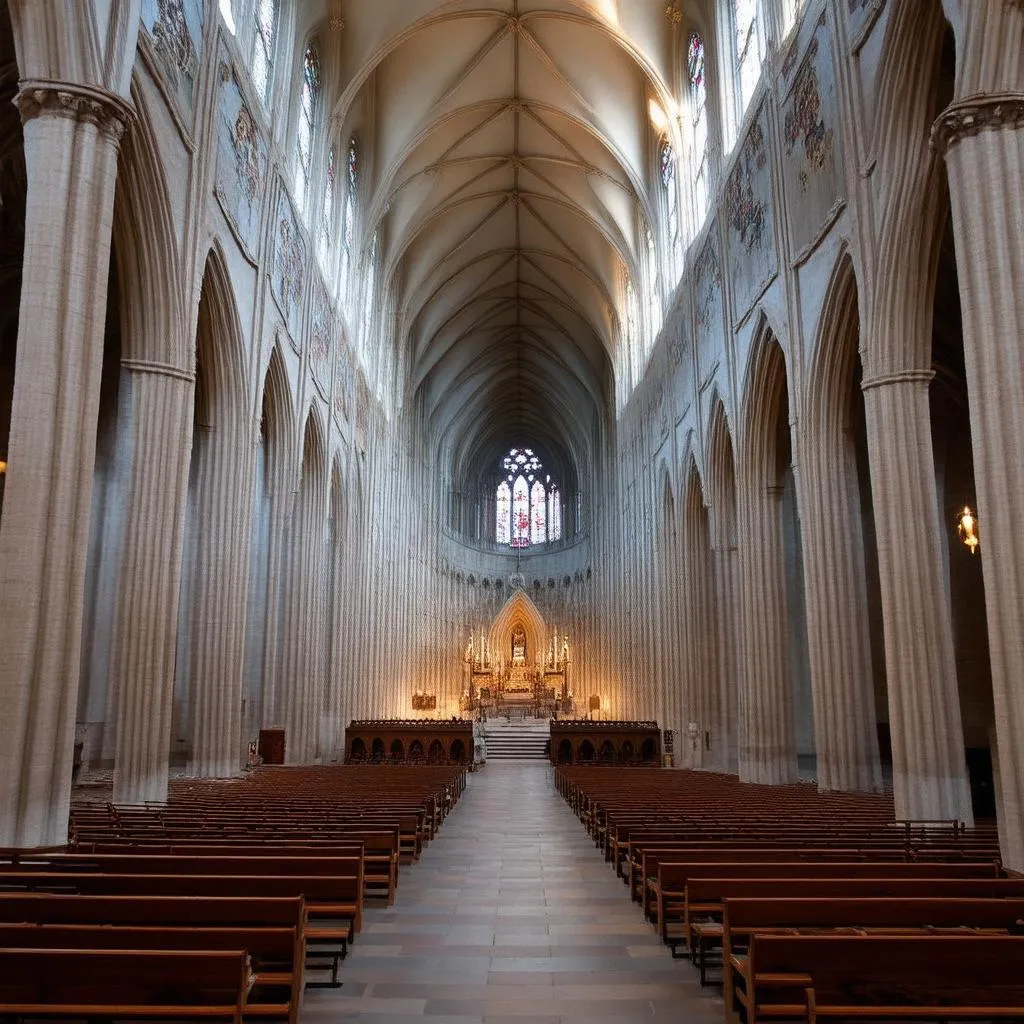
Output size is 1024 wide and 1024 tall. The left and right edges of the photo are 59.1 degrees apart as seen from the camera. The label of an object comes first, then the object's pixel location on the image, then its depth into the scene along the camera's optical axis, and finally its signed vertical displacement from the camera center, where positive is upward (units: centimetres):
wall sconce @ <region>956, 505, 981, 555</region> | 1501 +257
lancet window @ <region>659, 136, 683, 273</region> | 2672 +1442
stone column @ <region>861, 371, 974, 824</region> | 1162 +96
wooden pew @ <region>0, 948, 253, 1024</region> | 330 -104
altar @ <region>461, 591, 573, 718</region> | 4388 +43
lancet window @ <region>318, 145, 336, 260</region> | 2478 +1312
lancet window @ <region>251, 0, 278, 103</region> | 1905 +1357
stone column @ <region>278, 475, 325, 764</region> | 2344 +127
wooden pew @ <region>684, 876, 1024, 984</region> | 490 -112
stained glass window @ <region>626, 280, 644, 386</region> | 3344 +1324
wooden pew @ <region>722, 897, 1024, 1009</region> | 430 -110
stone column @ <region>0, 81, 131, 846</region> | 867 +249
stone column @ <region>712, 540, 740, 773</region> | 2297 +99
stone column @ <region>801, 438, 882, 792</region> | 1474 +98
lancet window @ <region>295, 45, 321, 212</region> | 2255 +1407
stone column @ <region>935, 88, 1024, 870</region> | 859 +336
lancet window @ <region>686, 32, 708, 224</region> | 2350 +1461
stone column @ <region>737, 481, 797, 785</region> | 1852 +73
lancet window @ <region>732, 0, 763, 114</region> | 1933 +1368
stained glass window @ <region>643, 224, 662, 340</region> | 2989 +1313
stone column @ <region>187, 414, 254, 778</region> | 1692 +164
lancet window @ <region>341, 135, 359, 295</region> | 2798 +1452
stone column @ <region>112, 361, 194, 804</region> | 1265 +152
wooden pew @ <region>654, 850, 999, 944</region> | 550 -115
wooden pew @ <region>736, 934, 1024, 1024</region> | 352 -110
